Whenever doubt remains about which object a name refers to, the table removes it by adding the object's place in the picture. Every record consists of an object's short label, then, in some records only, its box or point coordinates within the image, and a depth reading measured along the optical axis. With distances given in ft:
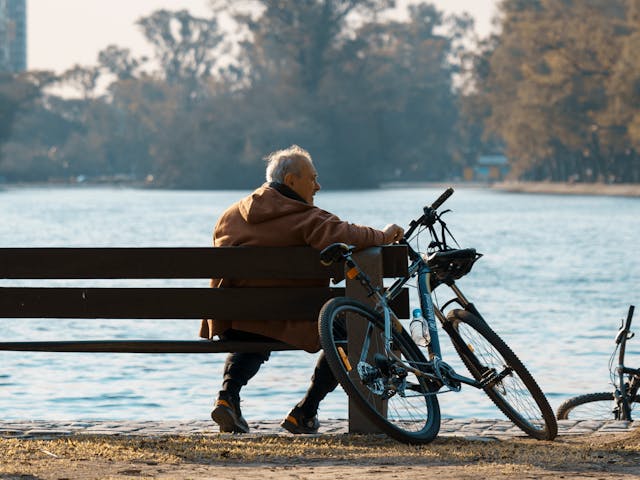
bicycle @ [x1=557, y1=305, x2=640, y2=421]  50.46
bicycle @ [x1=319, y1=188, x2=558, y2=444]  42.50
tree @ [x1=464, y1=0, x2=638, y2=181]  617.40
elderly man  45.03
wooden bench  45.59
